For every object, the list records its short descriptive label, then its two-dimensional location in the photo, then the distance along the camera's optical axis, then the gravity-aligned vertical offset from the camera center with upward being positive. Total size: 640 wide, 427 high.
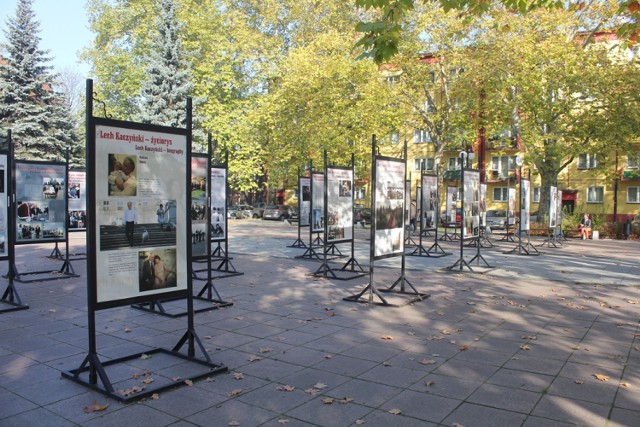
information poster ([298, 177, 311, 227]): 18.96 +0.19
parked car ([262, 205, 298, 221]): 45.91 -0.64
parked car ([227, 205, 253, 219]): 48.22 -0.68
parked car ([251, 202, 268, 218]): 49.62 -0.69
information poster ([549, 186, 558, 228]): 20.68 -0.14
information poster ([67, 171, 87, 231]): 14.79 +0.14
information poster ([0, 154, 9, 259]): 8.11 -0.04
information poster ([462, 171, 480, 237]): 13.76 +0.04
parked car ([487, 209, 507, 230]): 35.94 -1.01
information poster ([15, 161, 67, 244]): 11.38 +0.06
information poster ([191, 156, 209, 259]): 9.60 +0.02
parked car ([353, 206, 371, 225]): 36.78 -0.67
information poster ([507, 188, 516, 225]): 22.86 -0.03
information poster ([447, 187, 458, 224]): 20.00 +0.09
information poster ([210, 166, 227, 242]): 12.10 +0.07
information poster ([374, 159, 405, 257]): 9.40 -0.03
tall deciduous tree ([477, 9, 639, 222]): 25.39 +6.30
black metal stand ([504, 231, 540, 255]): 18.43 -1.72
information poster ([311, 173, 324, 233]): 15.48 +0.07
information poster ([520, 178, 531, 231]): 18.23 +0.05
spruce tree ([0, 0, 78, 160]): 33.44 +7.35
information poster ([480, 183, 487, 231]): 18.18 +0.12
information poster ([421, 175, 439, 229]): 18.58 +0.13
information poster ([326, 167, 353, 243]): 12.52 +0.03
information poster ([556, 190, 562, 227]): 22.65 -0.09
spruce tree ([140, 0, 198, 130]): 33.31 +8.68
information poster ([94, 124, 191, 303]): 4.95 -0.07
